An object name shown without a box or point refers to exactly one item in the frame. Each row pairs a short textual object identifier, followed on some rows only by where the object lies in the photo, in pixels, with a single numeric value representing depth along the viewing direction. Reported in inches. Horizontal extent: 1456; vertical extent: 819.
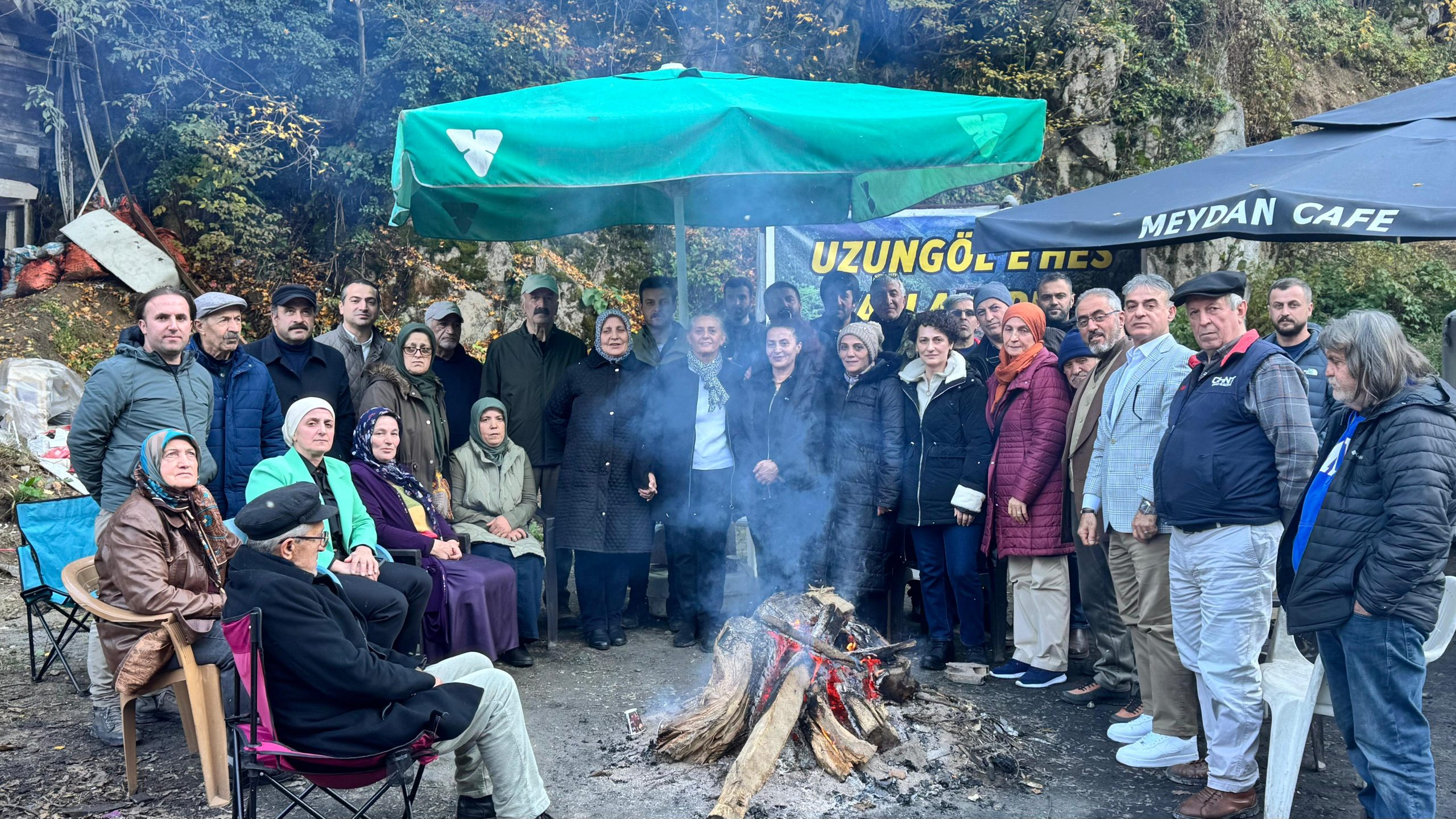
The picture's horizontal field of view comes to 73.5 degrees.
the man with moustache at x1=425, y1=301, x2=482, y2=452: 248.8
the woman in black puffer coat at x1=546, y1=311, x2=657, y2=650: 236.4
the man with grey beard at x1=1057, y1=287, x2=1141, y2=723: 195.5
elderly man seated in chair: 121.3
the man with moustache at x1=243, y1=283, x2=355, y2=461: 219.5
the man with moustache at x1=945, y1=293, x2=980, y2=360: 230.4
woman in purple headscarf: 204.2
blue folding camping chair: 197.8
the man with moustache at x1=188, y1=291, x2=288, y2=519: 194.9
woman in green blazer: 179.5
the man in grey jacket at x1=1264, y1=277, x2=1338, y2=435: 198.7
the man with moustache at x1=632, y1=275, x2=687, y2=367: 243.0
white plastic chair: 141.3
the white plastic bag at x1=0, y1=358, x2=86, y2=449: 377.7
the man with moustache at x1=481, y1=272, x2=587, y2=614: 250.5
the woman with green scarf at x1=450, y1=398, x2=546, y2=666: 227.8
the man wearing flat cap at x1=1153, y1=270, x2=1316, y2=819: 144.0
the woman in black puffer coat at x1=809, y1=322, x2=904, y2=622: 222.5
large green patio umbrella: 173.9
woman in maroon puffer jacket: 205.9
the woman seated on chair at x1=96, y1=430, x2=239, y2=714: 149.7
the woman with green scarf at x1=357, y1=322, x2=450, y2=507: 222.4
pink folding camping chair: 118.1
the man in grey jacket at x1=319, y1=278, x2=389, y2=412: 236.2
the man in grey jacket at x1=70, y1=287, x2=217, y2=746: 175.3
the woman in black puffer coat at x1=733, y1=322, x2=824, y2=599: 229.8
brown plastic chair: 143.9
